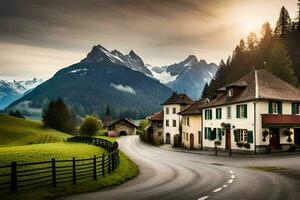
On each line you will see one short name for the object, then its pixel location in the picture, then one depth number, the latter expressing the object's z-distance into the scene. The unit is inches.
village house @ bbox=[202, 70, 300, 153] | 1902.1
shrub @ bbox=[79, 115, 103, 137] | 4291.3
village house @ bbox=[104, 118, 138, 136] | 6038.4
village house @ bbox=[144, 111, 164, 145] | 3946.9
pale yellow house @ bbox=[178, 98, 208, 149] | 2640.3
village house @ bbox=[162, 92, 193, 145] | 3551.4
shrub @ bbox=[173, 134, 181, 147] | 3038.9
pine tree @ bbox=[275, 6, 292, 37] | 5188.0
